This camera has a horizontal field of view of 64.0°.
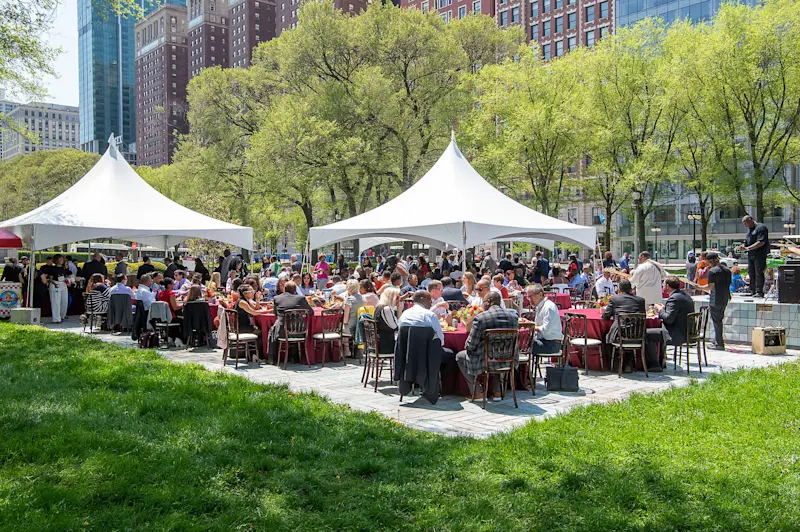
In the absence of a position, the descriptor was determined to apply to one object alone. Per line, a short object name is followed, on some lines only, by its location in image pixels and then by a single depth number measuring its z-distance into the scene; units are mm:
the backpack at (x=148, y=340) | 13133
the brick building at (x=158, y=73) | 154250
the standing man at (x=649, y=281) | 12500
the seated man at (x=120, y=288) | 14690
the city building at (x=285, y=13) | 112625
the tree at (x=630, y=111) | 31594
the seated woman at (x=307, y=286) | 14629
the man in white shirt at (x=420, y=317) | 7977
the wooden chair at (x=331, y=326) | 11459
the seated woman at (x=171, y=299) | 13236
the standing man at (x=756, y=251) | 15445
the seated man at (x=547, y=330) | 9398
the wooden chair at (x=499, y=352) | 7957
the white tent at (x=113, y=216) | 16672
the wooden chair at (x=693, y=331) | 10430
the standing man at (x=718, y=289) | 12477
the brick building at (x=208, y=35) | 141500
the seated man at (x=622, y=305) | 10086
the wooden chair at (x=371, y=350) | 9188
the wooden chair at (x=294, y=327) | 10812
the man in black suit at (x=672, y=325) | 10492
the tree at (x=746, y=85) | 27422
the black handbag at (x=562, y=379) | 9047
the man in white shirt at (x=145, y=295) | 13562
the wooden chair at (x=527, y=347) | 9000
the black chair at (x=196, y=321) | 13156
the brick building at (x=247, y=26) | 126750
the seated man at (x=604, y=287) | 15219
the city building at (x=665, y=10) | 54188
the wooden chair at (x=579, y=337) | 10305
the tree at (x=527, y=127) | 31578
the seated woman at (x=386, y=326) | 9338
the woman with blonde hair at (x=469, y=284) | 12391
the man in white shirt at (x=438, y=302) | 9922
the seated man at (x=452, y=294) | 11539
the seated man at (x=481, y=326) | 8016
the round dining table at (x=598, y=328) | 10680
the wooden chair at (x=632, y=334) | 10094
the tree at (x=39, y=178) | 62969
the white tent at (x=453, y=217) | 14586
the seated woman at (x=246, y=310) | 11258
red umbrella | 18219
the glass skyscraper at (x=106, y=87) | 178250
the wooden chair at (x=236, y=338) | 10992
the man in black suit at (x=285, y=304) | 10898
